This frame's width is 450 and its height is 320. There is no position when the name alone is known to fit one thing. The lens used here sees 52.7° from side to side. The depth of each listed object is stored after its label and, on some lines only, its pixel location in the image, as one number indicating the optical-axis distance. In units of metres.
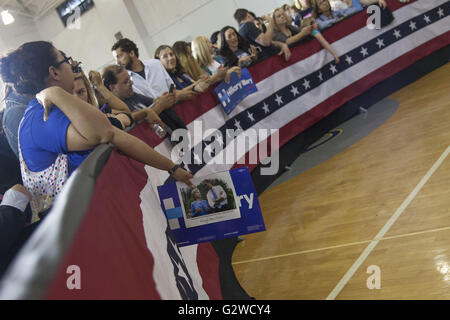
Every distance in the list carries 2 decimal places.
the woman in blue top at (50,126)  1.99
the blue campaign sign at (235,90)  4.58
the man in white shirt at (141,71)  4.32
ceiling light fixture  9.94
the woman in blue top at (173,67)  4.84
